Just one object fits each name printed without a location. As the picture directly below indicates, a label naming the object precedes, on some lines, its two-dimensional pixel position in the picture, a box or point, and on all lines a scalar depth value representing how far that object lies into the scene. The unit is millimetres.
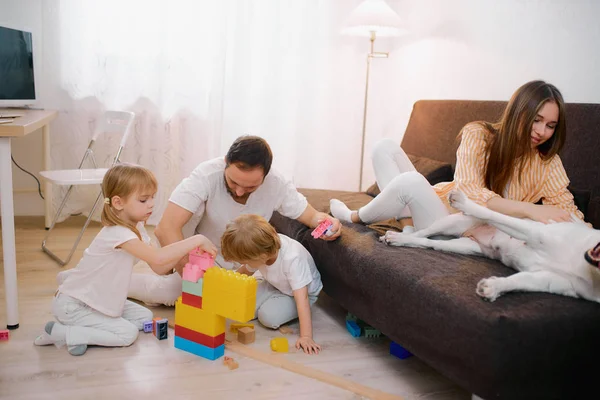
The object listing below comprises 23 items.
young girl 1876
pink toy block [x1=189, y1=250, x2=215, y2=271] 1878
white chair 2783
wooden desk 1880
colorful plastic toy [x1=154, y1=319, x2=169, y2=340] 1999
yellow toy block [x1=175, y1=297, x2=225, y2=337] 1856
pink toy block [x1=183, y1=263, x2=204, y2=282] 1871
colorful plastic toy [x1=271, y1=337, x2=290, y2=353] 1955
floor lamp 3344
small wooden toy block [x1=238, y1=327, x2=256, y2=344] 2016
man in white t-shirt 1925
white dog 1517
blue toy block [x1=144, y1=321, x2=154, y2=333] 2066
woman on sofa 1914
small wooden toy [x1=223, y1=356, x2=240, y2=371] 1826
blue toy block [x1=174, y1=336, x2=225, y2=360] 1873
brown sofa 1376
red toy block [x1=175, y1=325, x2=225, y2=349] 1866
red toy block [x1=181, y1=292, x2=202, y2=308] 1880
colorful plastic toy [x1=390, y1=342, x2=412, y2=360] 1962
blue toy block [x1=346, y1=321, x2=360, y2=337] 2127
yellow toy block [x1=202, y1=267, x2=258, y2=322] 1764
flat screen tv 2996
